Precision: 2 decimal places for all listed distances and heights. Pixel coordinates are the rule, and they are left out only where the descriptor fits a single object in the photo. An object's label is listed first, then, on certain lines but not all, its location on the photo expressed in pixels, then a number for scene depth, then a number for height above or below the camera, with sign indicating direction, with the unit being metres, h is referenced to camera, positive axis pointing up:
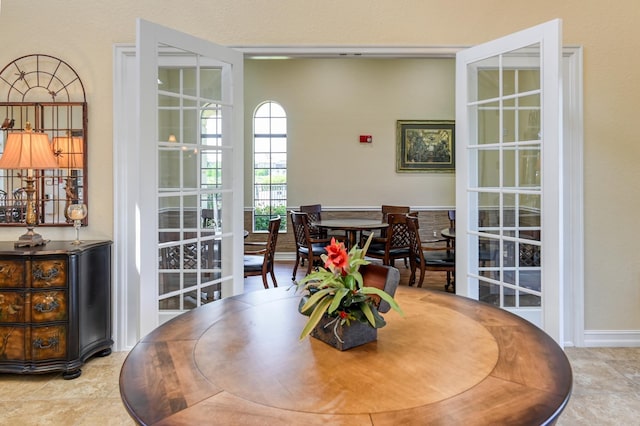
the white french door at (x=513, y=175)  2.52 +0.25
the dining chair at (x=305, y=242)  5.20 -0.41
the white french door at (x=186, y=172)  2.52 +0.28
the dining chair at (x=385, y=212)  5.99 +0.00
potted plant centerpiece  1.18 -0.27
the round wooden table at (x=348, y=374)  0.86 -0.41
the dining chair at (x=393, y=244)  4.95 -0.41
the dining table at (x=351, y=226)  5.30 -0.18
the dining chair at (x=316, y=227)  5.89 -0.18
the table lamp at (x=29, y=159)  2.73 +0.37
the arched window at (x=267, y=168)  7.43 +0.81
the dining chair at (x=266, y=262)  4.25 -0.54
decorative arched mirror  3.10 +0.66
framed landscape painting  7.36 +1.19
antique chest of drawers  2.65 -0.62
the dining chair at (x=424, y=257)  4.40 -0.51
